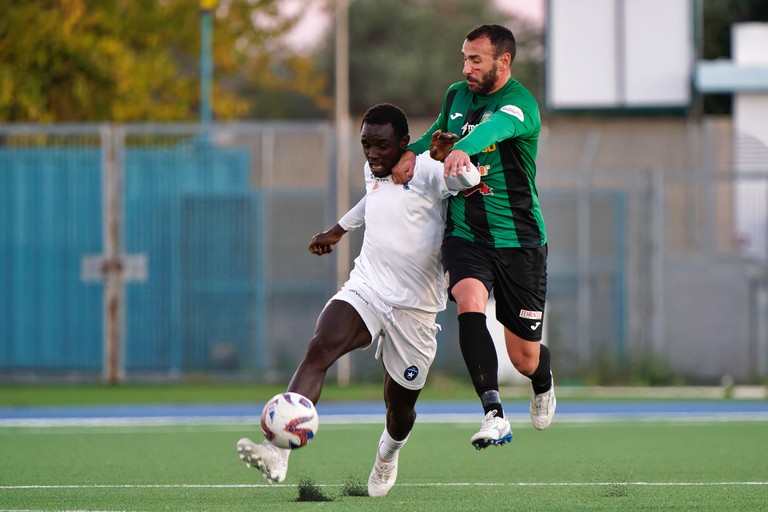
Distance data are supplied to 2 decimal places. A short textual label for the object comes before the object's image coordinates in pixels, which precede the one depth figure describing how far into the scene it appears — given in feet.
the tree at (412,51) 342.03
